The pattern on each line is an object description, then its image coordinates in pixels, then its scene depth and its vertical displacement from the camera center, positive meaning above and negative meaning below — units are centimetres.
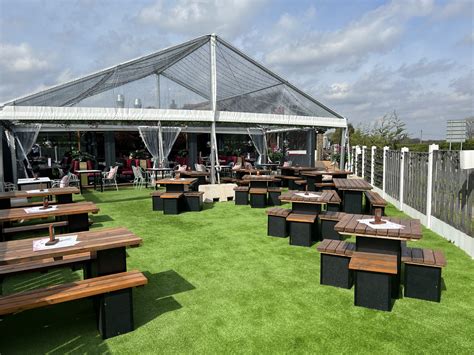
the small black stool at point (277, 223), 589 -118
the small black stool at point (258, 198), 867 -110
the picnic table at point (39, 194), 614 -68
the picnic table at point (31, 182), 869 -66
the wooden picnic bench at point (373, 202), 654 -94
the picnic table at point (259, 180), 885 -68
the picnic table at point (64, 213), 468 -80
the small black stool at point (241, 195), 914 -108
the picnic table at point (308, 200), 547 -74
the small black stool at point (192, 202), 828 -113
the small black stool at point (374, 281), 329 -123
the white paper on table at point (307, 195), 575 -69
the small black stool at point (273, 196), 900 -110
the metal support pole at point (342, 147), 1269 +19
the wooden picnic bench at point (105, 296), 271 -110
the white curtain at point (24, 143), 1136 +42
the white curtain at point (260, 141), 1733 +62
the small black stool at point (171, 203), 801 -111
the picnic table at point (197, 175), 1078 -64
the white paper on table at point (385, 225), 358 -76
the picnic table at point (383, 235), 334 -79
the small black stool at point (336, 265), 384 -125
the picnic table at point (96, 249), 280 -79
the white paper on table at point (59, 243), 300 -77
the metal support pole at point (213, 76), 982 +221
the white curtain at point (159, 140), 1332 +56
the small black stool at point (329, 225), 560 -116
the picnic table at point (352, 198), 738 -96
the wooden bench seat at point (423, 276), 352 -126
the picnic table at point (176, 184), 825 -72
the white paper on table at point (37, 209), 494 -77
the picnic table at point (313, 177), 925 -64
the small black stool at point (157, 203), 857 -118
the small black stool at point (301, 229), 536 -117
